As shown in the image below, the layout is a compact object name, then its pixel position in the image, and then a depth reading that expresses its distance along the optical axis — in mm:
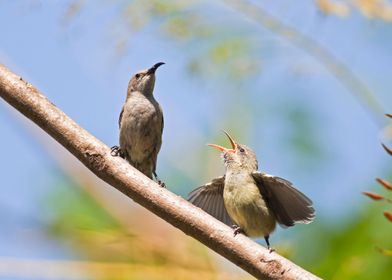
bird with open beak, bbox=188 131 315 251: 10812
